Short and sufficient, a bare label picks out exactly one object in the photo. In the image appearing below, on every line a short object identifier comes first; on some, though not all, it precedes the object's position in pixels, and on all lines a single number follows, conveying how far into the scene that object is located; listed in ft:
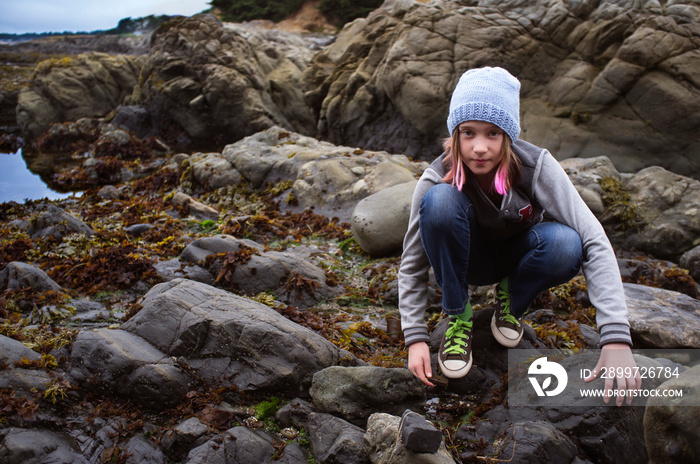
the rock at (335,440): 8.89
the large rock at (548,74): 35.29
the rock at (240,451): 9.06
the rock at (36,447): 8.59
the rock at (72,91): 56.54
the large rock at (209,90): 51.96
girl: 9.14
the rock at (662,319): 12.71
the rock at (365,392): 9.99
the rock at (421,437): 8.05
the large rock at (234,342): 10.96
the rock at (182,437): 9.42
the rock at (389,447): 8.25
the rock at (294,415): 10.11
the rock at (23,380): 10.06
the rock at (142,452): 9.25
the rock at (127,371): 10.44
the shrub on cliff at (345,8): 84.99
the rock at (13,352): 10.66
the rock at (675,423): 7.45
